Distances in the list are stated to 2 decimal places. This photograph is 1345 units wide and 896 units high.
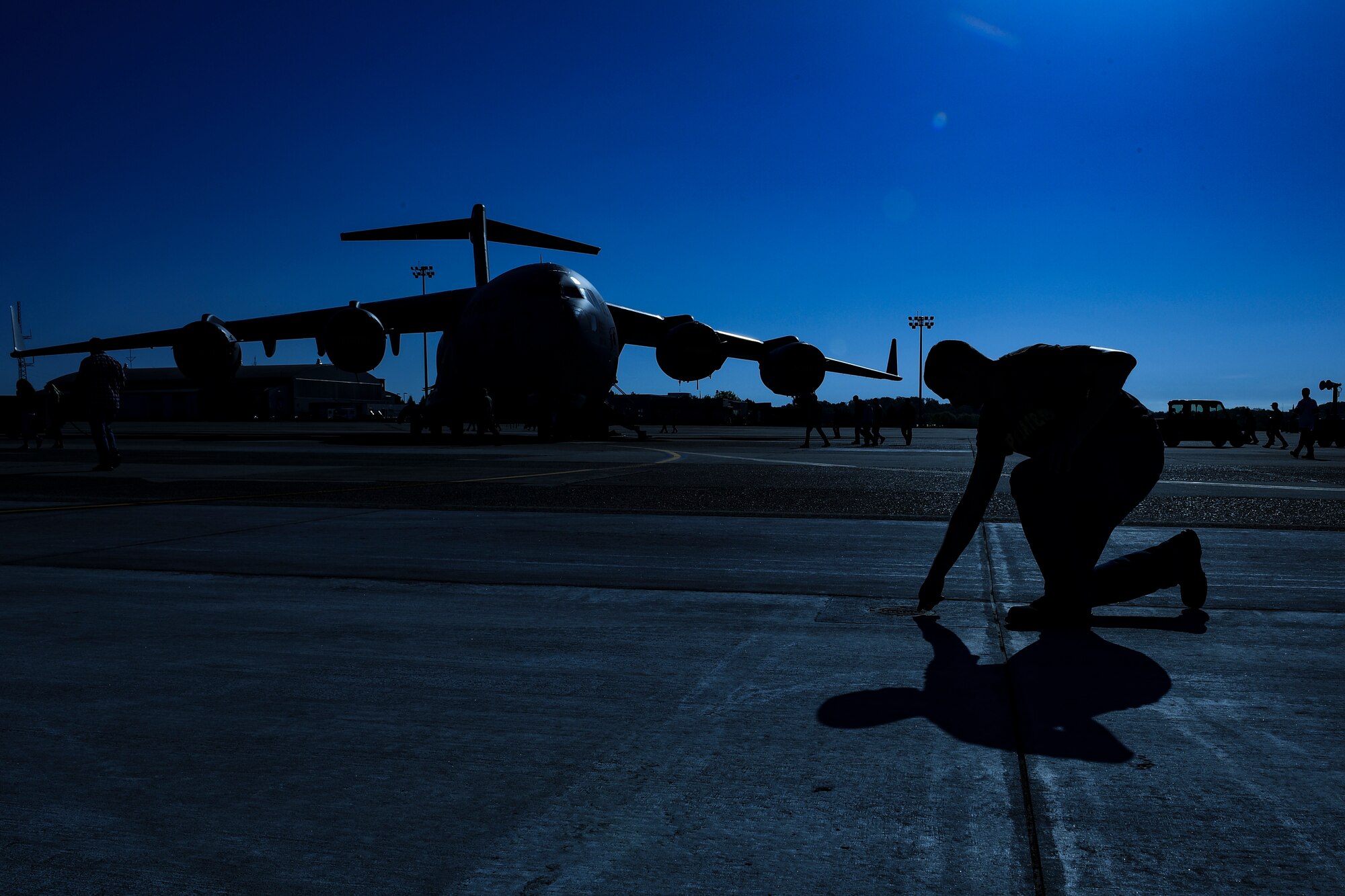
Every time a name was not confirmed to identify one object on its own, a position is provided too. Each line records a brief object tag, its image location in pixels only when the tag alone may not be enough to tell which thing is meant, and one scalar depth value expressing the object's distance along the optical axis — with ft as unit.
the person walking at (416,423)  87.20
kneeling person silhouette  11.16
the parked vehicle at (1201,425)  100.68
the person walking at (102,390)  40.24
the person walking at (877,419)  82.94
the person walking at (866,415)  82.02
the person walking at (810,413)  77.15
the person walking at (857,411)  82.33
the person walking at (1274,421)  98.21
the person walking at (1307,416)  64.34
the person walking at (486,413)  75.82
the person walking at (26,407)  61.41
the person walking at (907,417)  87.20
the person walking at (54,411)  65.46
